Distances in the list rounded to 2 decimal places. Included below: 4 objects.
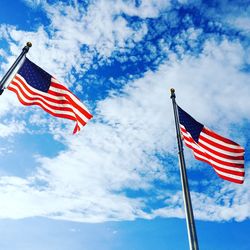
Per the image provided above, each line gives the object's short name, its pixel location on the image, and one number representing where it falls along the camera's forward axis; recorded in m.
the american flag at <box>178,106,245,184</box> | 13.00
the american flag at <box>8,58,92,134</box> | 12.54
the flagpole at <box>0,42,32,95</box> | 11.06
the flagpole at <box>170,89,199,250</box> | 9.81
